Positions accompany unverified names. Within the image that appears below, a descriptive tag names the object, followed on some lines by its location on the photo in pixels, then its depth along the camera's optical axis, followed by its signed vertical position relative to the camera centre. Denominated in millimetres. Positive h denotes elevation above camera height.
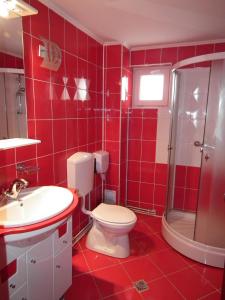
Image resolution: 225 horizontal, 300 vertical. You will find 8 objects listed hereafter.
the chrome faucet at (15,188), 1408 -505
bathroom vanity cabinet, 1109 -881
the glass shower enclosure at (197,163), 1981 -525
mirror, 1406 +192
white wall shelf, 1320 -210
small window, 2770 +344
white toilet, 2027 -974
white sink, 1145 -582
